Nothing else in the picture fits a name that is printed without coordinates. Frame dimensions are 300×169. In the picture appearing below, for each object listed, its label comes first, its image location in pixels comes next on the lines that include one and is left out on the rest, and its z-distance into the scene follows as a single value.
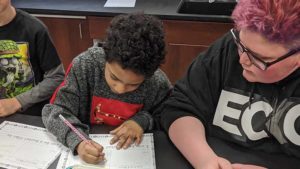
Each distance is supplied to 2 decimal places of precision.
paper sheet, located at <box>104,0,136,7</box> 2.16
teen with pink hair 0.76
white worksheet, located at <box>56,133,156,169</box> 0.90
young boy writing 0.93
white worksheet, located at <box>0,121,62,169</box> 0.90
